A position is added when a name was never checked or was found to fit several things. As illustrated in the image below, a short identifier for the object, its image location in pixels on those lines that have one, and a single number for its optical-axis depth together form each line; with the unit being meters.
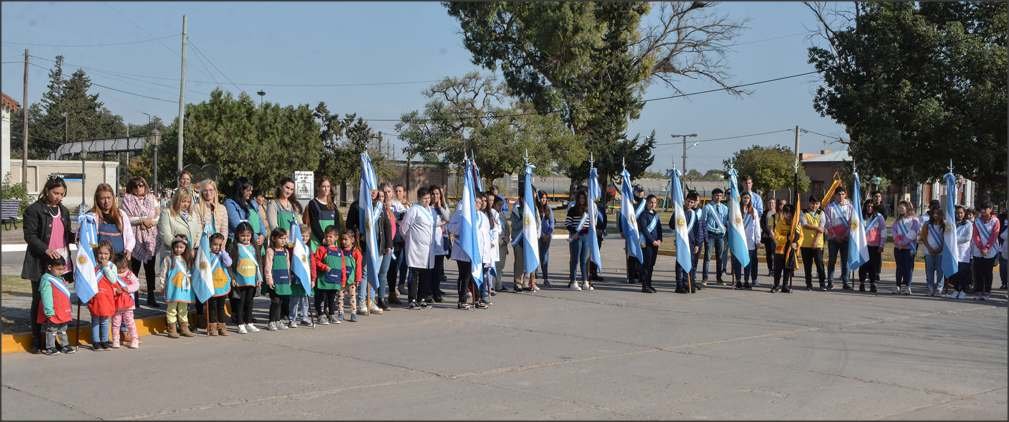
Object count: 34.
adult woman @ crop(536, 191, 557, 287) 17.23
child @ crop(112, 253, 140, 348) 10.39
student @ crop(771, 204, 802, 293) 17.14
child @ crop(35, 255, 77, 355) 9.89
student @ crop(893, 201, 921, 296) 17.20
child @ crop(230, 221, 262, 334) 11.46
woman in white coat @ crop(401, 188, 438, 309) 13.70
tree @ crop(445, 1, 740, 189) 45.78
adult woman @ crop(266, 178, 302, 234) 12.31
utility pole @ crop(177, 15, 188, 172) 35.91
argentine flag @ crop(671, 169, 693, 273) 16.58
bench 32.31
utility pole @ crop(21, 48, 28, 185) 48.81
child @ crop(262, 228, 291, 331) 11.66
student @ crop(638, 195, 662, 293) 16.72
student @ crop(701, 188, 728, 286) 17.70
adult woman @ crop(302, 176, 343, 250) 12.73
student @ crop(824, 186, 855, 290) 17.78
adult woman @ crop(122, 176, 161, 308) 12.69
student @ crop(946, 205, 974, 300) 16.84
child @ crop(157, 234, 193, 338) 11.04
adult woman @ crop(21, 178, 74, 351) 10.13
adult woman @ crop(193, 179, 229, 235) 11.86
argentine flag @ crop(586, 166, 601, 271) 17.02
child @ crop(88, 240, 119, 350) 10.19
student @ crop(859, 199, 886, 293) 17.42
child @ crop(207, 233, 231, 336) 11.25
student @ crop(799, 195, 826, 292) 17.34
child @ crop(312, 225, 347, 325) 12.22
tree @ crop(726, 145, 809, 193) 65.19
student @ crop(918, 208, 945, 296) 17.09
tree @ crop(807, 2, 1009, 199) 29.16
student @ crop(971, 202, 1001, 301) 16.61
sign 31.17
